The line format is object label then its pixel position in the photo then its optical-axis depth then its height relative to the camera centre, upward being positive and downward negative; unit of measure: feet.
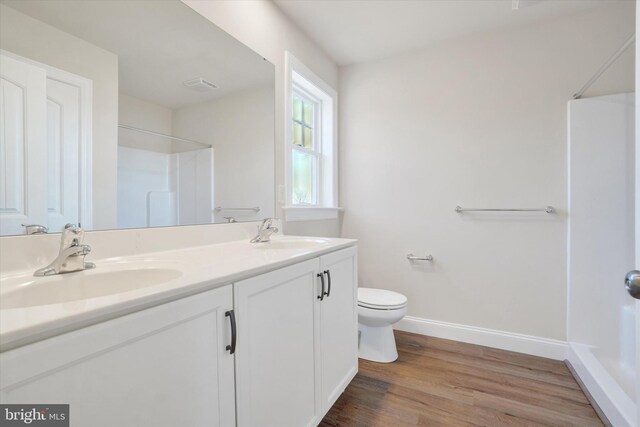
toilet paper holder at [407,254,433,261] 7.65 -1.19
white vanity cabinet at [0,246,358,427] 1.66 -1.17
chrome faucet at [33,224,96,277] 2.66 -0.39
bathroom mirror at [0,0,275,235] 2.84 +1.24
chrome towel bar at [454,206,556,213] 6.40 +0.08
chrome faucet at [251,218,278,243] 5.24 -0.34
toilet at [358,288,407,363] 6.13 -2.44
